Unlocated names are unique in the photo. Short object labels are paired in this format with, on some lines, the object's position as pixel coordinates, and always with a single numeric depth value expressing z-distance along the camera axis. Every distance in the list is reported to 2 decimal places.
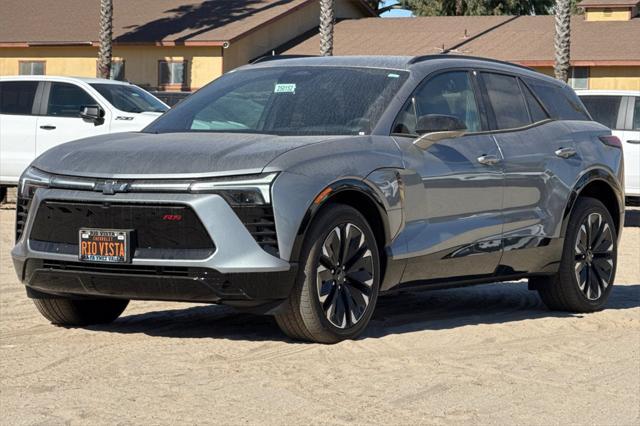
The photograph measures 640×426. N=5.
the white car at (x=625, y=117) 20.34
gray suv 7.86
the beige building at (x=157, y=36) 46.34
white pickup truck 19.75
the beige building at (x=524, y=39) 42.09
